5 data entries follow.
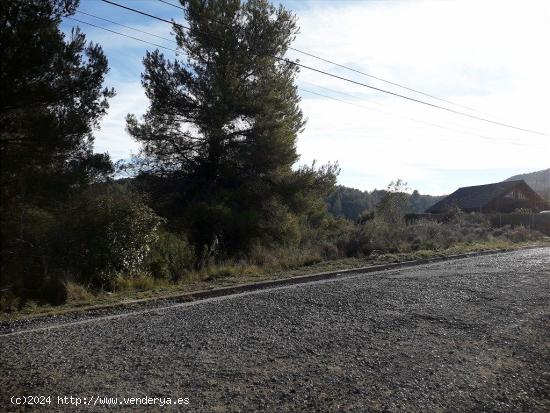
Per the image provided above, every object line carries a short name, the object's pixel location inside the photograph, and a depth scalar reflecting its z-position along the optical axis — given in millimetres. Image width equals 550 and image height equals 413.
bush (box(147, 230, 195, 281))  14023
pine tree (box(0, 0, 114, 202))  5938
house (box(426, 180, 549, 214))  59781
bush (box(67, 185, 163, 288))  11789
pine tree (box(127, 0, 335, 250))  23562
